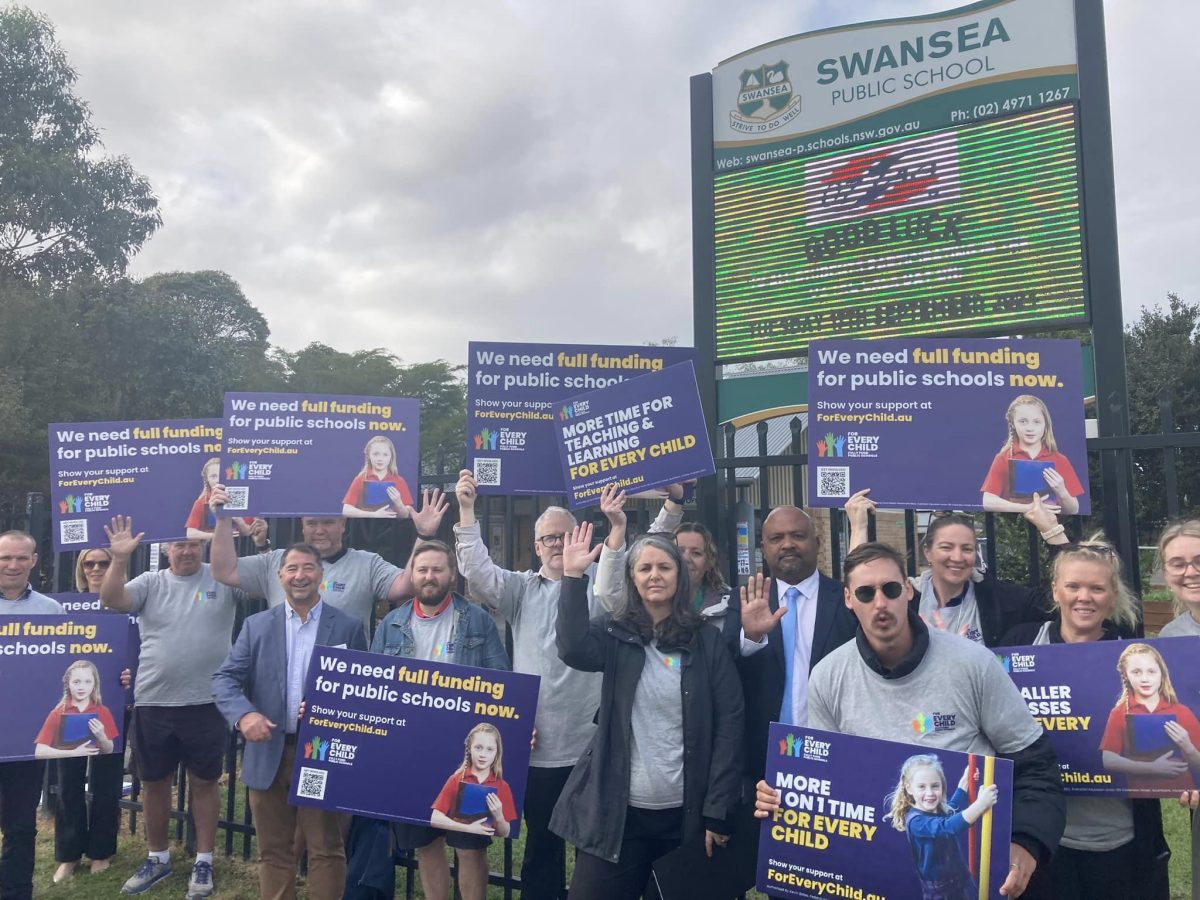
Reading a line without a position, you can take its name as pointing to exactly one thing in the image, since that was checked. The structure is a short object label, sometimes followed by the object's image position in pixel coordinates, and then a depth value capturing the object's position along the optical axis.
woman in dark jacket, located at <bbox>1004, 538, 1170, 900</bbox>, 3.27
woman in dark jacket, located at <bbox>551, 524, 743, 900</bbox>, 3.43
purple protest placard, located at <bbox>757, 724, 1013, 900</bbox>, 2.75
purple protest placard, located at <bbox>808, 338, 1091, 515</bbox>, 4.07
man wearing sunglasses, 2.85
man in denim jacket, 4.34
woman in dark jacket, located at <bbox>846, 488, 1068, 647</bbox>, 3.84
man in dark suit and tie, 3.71
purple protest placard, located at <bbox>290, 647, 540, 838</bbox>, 4.08
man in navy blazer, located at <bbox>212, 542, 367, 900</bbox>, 4.55
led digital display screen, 5.34
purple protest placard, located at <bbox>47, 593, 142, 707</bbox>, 5.51
